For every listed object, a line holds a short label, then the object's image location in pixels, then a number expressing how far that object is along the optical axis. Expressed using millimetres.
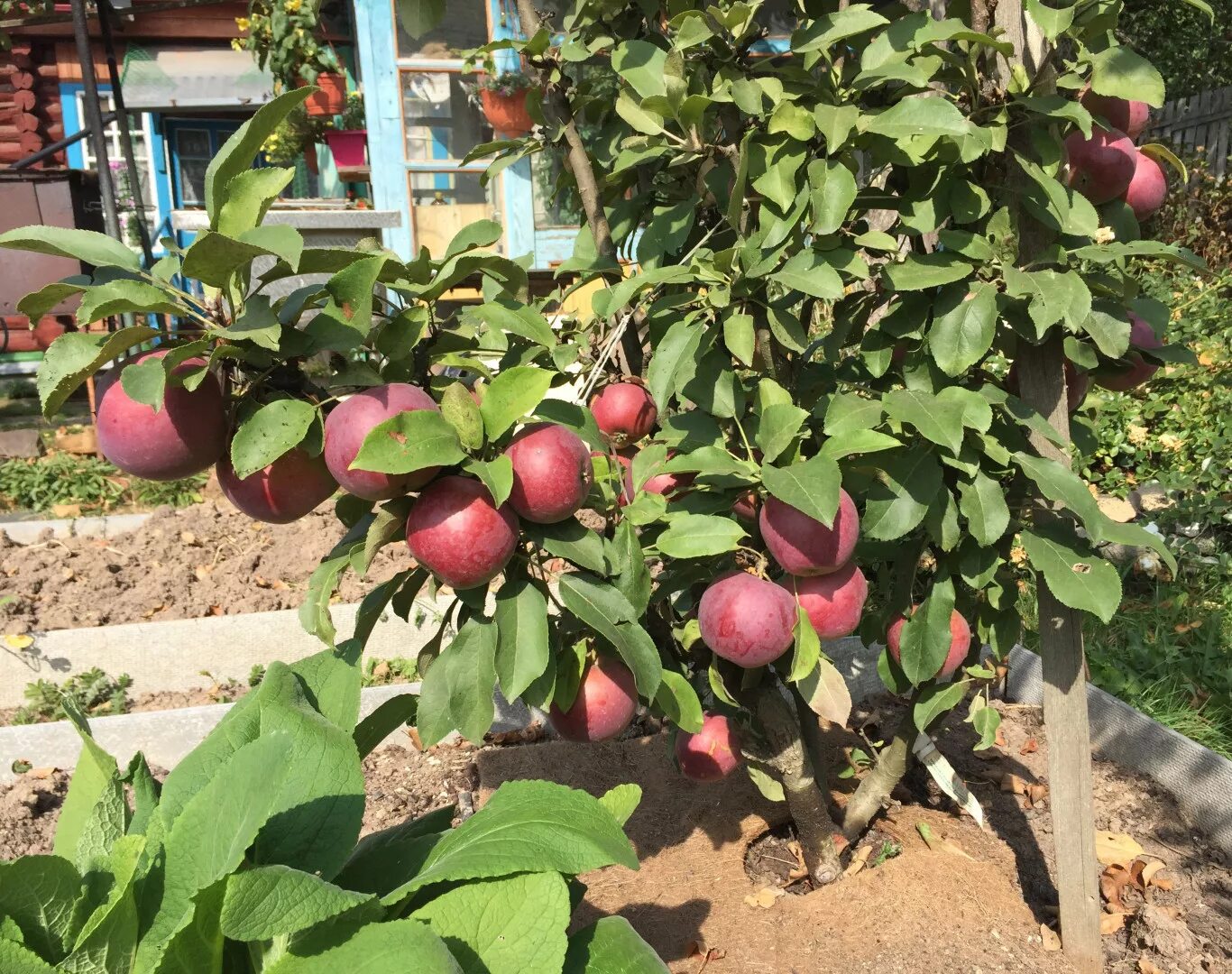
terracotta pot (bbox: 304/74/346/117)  6336
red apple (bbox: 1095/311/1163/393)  1463
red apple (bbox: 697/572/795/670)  1310
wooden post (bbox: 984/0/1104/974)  1547
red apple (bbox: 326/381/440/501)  1017
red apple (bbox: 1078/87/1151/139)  1394
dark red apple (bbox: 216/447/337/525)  1113
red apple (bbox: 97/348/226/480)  1021
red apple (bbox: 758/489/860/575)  1280
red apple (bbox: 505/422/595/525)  1071
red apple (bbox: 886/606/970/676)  1576
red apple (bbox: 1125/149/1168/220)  1489
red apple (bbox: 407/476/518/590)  1060
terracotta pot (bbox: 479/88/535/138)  5527
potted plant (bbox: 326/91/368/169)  6074
